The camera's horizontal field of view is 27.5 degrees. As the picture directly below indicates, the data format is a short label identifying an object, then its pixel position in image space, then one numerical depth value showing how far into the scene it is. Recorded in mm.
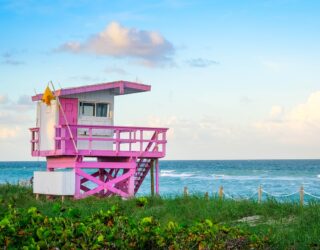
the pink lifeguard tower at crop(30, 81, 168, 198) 25203
